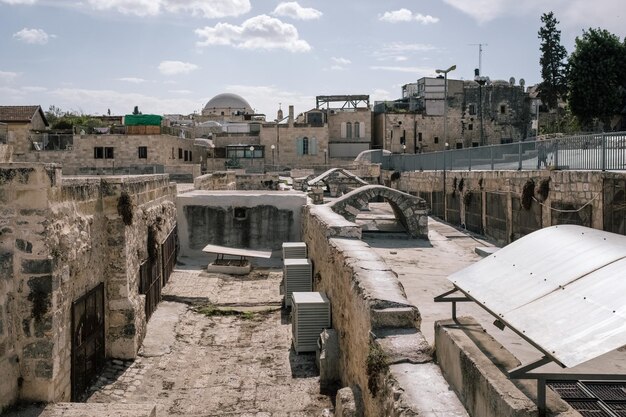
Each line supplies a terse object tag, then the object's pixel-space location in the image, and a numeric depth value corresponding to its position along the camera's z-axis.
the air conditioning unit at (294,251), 13.34
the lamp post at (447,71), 26.63
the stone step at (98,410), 5.77
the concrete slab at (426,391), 4.22
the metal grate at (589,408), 3.83
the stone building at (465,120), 51.28
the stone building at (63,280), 6.25
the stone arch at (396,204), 15.34
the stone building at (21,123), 38.03
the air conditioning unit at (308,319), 8.98
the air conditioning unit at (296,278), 11.81
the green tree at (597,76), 35.03
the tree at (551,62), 43.56
